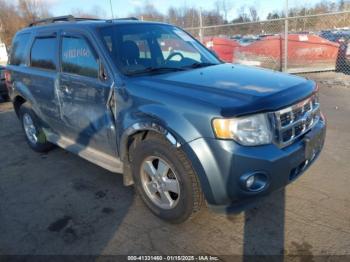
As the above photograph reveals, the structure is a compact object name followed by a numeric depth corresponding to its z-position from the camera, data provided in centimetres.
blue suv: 255
